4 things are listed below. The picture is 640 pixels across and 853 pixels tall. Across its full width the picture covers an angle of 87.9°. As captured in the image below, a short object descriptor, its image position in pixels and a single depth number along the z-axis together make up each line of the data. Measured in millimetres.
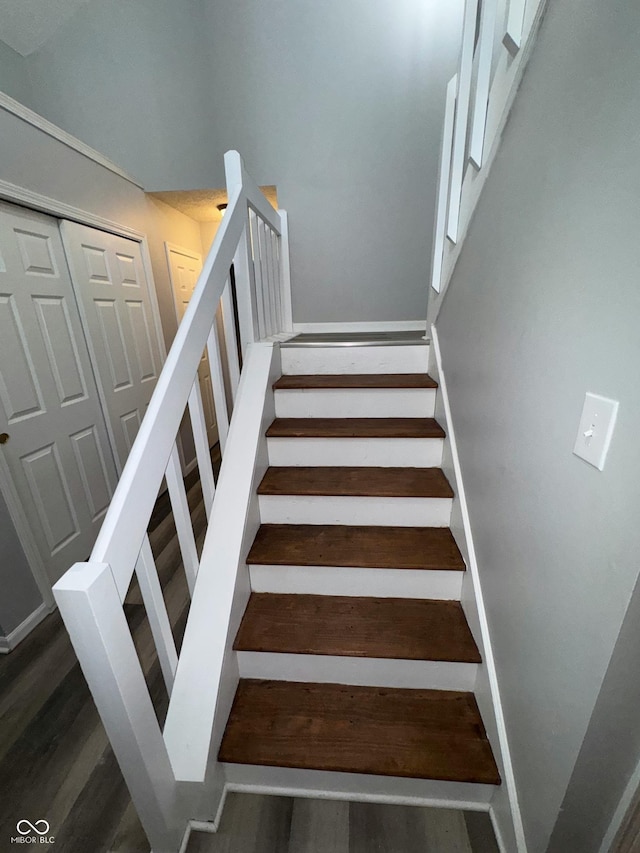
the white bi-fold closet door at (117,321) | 2012
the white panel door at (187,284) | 2975
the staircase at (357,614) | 966
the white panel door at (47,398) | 1574
